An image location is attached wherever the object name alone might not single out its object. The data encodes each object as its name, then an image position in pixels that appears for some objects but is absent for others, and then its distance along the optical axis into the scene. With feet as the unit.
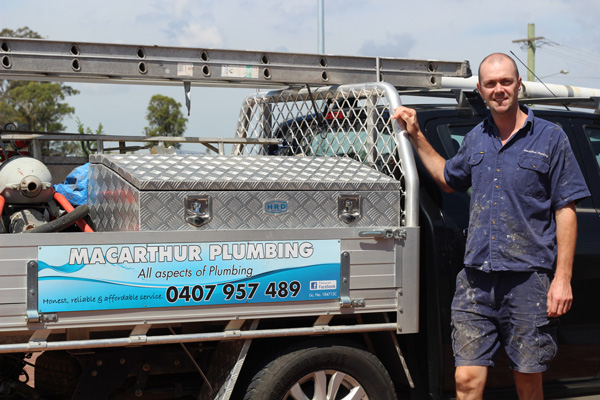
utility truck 11.47
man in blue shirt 11.82
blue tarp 14.39
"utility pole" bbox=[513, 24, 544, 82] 72.38
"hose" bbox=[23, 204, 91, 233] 12.53
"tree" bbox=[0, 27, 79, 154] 99.86
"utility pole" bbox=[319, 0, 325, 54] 38.17
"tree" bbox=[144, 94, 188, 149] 100.78
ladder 12.92
